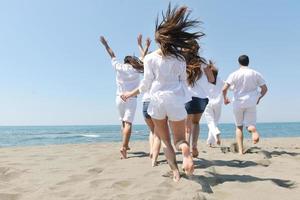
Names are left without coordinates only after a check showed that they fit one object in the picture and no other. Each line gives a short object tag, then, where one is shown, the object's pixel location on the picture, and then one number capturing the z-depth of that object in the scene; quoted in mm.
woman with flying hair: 4398
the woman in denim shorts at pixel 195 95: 5858
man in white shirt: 7410
